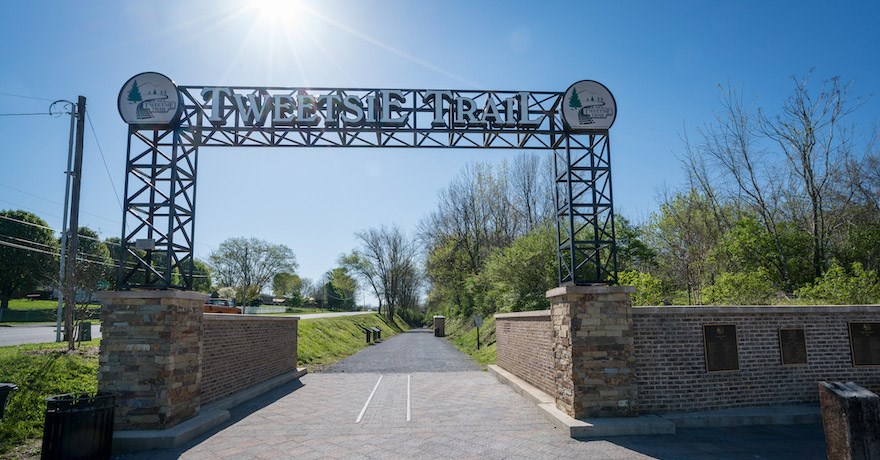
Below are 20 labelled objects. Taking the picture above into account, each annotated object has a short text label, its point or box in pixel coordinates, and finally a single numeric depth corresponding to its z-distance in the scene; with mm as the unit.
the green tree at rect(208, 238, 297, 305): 72875
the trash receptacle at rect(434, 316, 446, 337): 41031
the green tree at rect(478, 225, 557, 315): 21938
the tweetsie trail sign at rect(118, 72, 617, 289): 9039
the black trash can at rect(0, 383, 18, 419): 7379
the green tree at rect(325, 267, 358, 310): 79875
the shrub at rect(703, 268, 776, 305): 12914
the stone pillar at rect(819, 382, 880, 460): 4473
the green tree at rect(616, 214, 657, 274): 26062
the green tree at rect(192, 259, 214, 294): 73331
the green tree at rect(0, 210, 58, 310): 42844
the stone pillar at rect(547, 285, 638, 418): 8219
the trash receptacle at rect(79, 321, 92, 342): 13196
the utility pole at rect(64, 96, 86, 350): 12531
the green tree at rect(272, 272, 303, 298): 80525
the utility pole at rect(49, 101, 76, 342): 13878
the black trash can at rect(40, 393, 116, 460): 6181
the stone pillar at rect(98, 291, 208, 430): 7621
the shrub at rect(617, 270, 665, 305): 13672
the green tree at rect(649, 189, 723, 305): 21734
